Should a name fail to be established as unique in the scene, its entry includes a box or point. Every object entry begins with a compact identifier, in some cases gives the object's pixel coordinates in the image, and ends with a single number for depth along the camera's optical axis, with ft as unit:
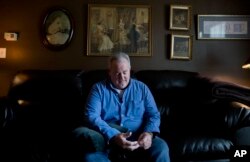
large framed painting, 10.72
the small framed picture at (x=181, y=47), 10.80
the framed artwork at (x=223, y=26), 10.81
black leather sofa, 6.46
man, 6.04
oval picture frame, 10.71
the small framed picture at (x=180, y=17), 10.80
